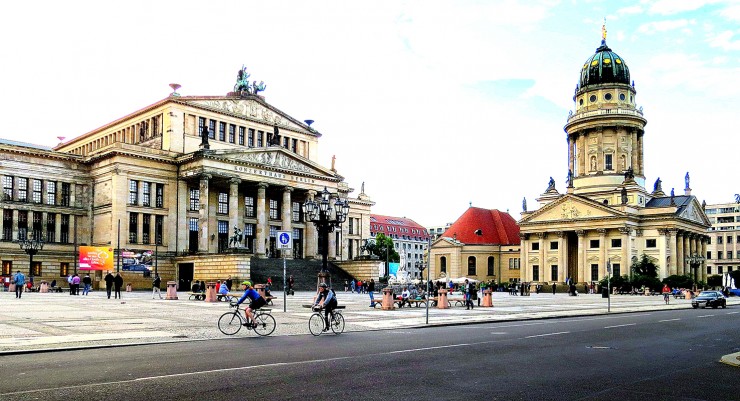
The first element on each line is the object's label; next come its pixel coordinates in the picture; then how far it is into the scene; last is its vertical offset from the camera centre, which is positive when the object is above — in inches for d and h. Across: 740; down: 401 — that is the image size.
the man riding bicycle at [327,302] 904.0 -73.1
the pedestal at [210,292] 1643.7 -106.1
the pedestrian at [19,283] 1688.0 -86.9
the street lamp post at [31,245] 2206.7 +6.3
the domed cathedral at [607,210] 3892.7 +204.3
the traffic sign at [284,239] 1152.9 +11.9
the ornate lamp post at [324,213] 1401.3 +68.3
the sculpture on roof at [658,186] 4298.7 +364.8
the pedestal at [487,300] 1720.0 -132.3
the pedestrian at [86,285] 2023.9 -110.0
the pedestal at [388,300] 1461.6 -111.6
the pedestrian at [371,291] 1529.3 -104.7
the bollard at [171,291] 1802.4 -113.9
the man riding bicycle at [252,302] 855.7 -68.1
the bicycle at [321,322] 898.1 -97.6
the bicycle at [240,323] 867.4 -95.7
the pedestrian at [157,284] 1877.5 -100.1
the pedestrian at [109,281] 1816.3 -89.2
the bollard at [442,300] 1599.4 -122.1
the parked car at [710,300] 1958.7 -152.8
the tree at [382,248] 5433.1 -14.4
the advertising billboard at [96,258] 2480.4 -40.1
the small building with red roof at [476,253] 4744.1 -47.3
